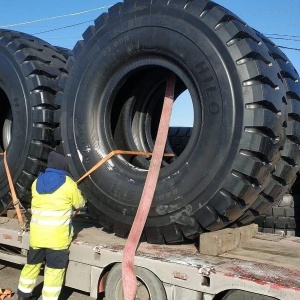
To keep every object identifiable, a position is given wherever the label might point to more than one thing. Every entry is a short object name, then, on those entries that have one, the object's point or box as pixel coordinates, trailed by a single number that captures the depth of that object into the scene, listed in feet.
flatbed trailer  9.94
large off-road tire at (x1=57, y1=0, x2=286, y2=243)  11.09
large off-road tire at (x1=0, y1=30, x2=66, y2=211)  16.20
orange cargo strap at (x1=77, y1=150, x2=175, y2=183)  13.84
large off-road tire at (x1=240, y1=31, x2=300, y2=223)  12.56
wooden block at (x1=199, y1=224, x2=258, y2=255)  11.74
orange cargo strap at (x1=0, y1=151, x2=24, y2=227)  16.43
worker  13.46
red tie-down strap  11.94
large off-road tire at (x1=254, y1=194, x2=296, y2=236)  16.28
